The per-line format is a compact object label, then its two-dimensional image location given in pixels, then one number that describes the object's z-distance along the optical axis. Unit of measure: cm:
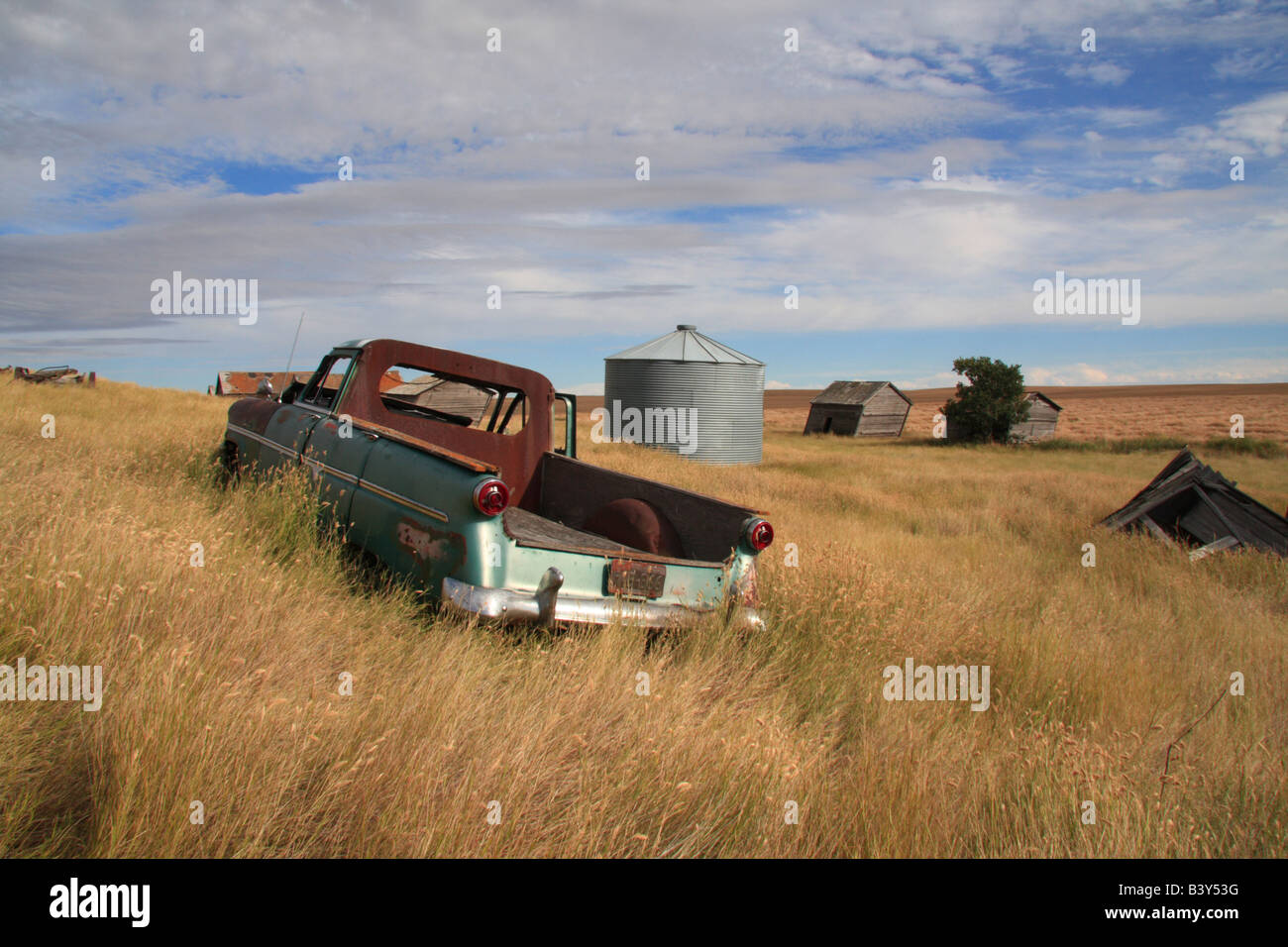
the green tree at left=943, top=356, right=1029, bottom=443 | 3831
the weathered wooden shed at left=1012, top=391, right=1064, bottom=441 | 3978
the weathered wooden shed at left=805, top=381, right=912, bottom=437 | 4272
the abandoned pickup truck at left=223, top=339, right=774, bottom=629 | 445
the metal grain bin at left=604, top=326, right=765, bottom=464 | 2723
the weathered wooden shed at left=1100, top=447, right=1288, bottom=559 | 1031
